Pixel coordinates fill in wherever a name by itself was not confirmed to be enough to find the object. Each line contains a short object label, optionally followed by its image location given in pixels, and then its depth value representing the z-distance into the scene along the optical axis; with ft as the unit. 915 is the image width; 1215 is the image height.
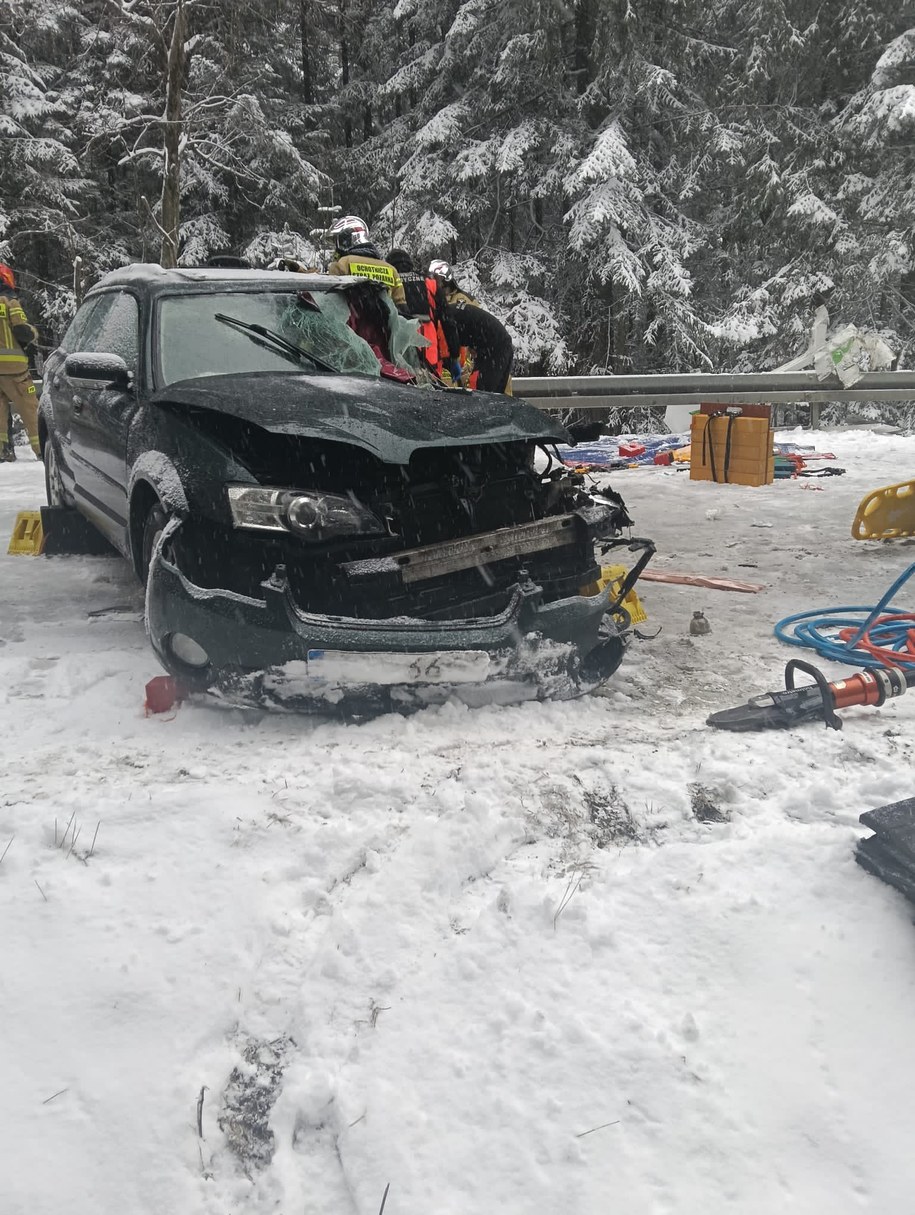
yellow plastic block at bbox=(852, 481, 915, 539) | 22.98
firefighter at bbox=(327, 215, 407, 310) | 24.53
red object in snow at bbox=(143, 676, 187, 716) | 12.26
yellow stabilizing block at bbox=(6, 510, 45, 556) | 21.31
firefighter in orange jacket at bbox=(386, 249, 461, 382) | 26.81
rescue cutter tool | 12.07
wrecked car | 11.30
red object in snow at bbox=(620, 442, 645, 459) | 39.22
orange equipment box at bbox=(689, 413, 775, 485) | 32.01
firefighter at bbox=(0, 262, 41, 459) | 30.99
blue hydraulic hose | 14.57
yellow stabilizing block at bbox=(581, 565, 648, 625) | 13.48
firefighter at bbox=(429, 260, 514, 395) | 28.22
